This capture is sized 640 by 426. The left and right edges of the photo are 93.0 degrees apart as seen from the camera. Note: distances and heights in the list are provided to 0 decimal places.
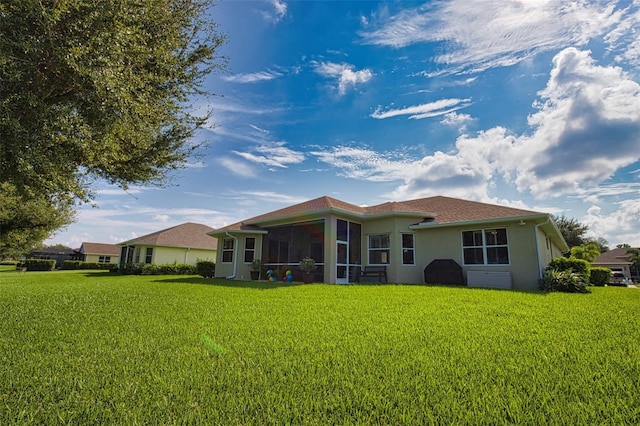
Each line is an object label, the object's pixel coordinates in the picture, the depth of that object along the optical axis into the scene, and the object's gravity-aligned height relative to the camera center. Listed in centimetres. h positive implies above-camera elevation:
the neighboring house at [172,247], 2727 +134
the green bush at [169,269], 2500 -65
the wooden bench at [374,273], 1457 -43
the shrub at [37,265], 3550 -67
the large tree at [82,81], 490 +320
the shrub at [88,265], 3866 -66
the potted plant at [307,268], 1459 -22
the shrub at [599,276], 1861 -49
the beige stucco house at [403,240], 1277 +122
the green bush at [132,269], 2558 -69
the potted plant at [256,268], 1707 -31
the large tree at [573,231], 4054 +491
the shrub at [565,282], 1114 -55
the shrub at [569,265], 1236 +9
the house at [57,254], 6112 +110
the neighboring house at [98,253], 5184 +125
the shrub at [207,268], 2080 -42
